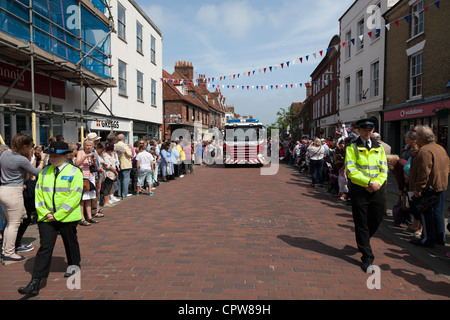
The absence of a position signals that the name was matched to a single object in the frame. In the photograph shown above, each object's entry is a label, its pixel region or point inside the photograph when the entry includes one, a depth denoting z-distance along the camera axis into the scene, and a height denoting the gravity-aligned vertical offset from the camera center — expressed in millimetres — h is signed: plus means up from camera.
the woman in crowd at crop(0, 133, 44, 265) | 4328 -522
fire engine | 18672 +310
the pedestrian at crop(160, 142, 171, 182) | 12905 -690
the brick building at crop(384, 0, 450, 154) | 12141 +3378
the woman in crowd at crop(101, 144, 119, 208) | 7684 -652
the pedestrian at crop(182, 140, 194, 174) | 15336 -378
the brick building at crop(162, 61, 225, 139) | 35094 +5148
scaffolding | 8242 +3316
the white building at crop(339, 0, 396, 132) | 17844 +5445
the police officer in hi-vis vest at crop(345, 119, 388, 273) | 4246 -421
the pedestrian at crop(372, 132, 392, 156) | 6574 -36
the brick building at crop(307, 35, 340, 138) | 26594 +4988
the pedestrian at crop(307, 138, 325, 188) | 11172 -416
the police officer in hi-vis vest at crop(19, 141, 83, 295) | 3559 -625
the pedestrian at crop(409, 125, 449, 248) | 4738 -473
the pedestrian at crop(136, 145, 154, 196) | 9703 -607
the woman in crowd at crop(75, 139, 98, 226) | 6293 -592
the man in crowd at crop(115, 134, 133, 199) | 8984 -482
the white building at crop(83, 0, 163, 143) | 16219 +4241
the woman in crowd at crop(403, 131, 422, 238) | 5508 -418
